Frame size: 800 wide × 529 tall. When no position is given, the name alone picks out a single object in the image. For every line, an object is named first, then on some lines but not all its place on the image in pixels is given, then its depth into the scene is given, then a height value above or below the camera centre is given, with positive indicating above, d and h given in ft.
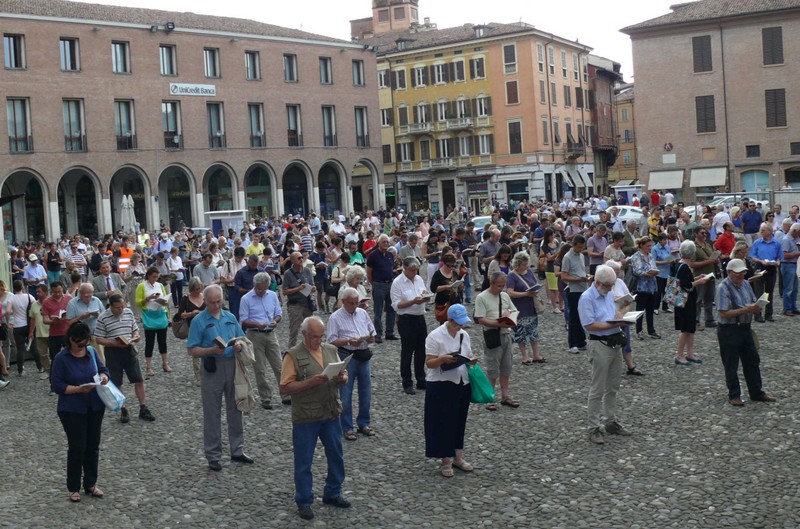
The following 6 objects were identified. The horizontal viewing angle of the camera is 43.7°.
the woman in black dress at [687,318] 43.19 -4.79
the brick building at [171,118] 153.48 +20.52
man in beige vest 26.30 -4.80
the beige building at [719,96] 166.61 +18.62
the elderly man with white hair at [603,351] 32.42 -4.52
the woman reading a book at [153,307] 46.11 -3.11
